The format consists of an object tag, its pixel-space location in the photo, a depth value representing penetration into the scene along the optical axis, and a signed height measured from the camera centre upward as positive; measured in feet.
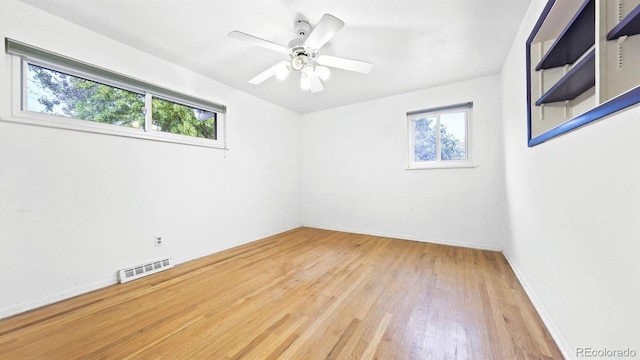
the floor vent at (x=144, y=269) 7.23 -3.09
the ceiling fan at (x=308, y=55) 5.49 +3.70
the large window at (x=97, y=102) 5.93 +2.65
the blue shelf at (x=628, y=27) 2.41 +1.81
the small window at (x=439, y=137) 10.76 +2.20
